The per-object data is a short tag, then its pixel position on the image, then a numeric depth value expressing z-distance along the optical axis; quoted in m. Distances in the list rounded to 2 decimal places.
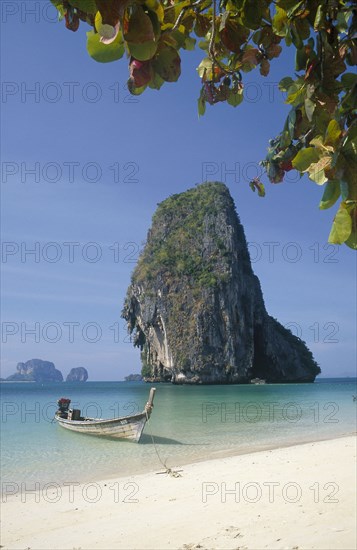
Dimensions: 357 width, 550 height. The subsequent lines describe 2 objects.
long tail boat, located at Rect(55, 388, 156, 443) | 13.99
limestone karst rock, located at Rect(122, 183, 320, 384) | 58.72
